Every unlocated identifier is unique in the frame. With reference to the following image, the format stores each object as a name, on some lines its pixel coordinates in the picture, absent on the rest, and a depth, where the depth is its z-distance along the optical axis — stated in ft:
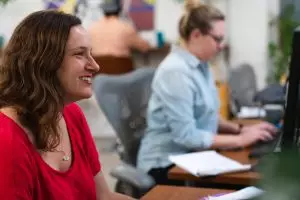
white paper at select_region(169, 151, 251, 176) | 9.41
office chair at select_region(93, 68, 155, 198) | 10.78
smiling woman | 7.85
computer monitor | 8.20
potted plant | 21.13
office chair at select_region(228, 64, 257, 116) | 15.99
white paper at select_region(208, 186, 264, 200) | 8.53
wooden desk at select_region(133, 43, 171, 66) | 22.39
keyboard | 10.13
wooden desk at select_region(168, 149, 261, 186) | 9.30
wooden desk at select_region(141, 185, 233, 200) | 8.80
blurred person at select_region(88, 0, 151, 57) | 20.57
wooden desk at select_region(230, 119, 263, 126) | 12.71
